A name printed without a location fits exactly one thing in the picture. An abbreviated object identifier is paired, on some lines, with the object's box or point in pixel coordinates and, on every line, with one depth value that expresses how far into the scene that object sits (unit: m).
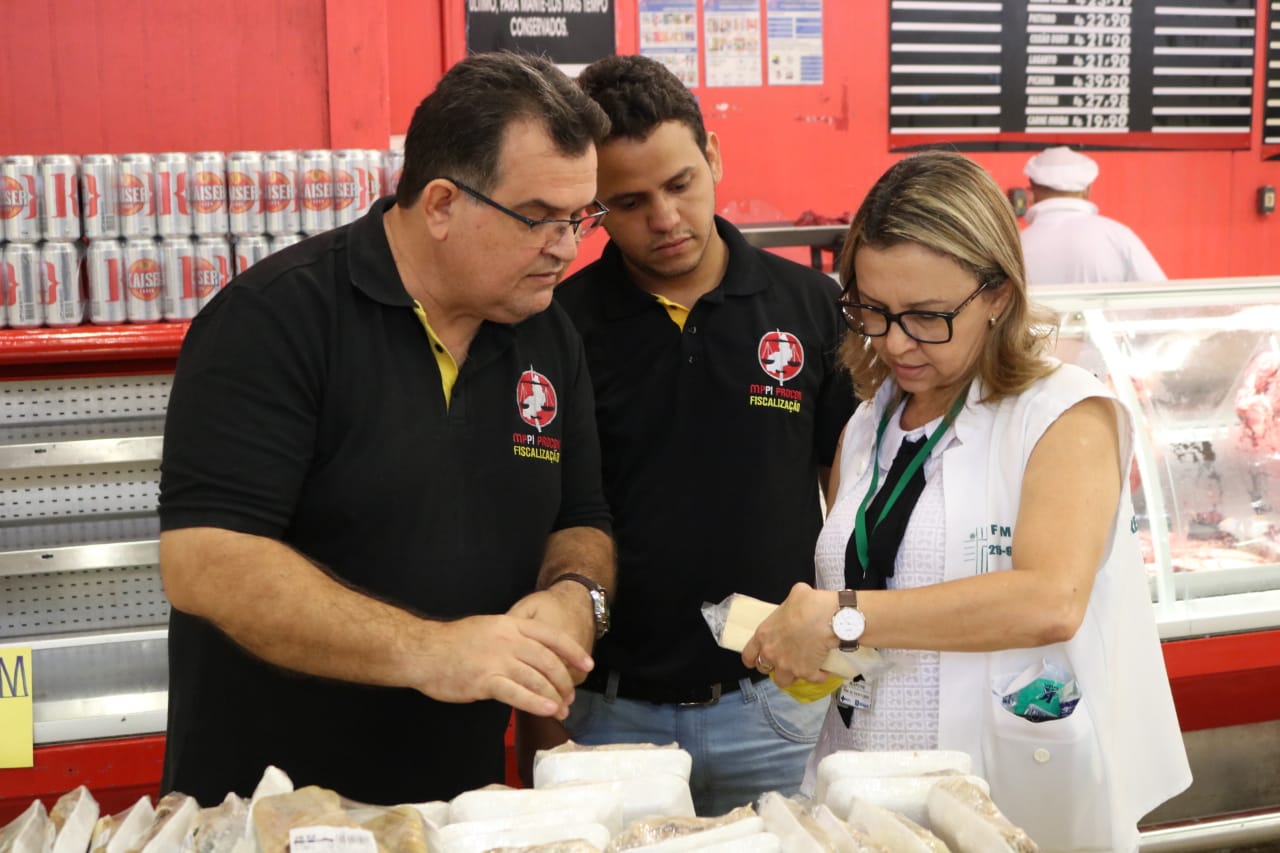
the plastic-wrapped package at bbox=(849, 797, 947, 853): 1.37
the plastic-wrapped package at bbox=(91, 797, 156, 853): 1.40
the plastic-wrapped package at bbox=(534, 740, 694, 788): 1.56
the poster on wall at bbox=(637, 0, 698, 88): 5.90
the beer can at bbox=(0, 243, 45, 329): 3.37
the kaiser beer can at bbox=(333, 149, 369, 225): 3.71
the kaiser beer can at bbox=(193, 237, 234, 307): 3.58
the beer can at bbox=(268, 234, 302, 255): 3.69
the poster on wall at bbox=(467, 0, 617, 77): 5.65
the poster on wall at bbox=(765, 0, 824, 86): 6.14
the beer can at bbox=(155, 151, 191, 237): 3.54
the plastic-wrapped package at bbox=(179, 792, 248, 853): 1.40
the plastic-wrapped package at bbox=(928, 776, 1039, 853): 1.36
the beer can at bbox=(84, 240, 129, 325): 3.46
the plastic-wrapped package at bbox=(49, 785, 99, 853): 1.40
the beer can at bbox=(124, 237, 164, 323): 3.50
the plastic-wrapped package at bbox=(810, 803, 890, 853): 1.37
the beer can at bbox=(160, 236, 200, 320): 3.55
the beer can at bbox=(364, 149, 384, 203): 3.76
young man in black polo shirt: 2.49
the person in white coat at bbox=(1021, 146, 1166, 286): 5.77
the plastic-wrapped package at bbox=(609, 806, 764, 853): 1.39
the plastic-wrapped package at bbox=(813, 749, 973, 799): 1.57
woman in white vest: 1.87
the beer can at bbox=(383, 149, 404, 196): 3.82
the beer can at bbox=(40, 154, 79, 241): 3.41
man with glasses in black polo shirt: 1.88
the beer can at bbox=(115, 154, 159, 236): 3.48
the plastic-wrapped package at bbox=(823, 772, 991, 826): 1.51
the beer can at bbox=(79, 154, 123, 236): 3.45
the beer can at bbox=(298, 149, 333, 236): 3.68
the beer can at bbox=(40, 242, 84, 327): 3.40
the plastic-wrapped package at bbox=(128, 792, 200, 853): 1.39
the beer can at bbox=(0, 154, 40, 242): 3.39
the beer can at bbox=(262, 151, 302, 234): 3.66
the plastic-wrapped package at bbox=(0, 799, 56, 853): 1.37
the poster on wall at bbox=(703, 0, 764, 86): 6.01
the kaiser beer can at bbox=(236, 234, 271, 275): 3.64
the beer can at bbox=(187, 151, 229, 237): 3.58
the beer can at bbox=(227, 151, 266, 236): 3.62
